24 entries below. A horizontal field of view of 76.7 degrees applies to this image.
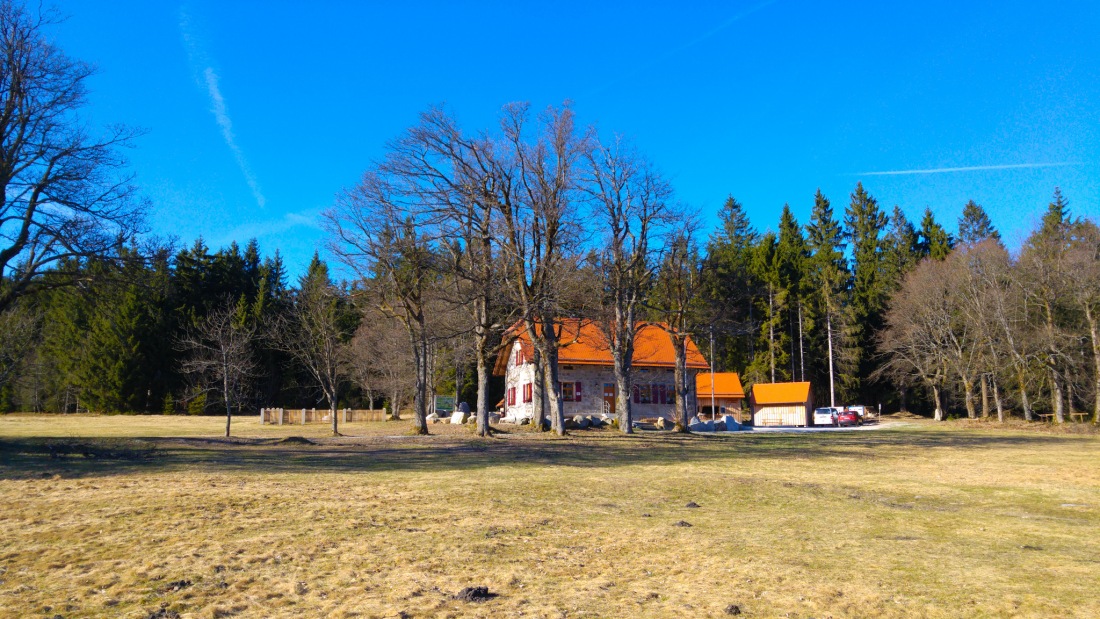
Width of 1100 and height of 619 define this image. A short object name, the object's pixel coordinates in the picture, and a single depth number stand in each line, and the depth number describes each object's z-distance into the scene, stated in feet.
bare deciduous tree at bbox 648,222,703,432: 96.37
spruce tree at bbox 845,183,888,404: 213.87
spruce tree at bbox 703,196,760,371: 203.82
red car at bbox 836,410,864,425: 166.61
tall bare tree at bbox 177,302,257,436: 96.63
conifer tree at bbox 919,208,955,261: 222.89
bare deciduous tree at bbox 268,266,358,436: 93.20
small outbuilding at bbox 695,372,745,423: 196.44
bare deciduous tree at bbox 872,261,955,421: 165.78
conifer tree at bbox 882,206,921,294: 218.57
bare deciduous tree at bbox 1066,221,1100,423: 122.62
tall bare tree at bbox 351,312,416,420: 139.33
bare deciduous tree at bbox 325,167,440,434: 81.05
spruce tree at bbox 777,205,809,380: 219.00
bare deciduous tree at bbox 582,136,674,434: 87.71
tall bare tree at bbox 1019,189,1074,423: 132.36
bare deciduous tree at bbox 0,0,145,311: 59.21
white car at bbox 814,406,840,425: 168.04
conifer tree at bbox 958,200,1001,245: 245.04
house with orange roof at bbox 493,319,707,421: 143.23
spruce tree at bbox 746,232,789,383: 216.54
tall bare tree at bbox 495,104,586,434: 79.87
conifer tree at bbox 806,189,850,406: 211.00
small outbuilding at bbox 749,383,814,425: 175.22
